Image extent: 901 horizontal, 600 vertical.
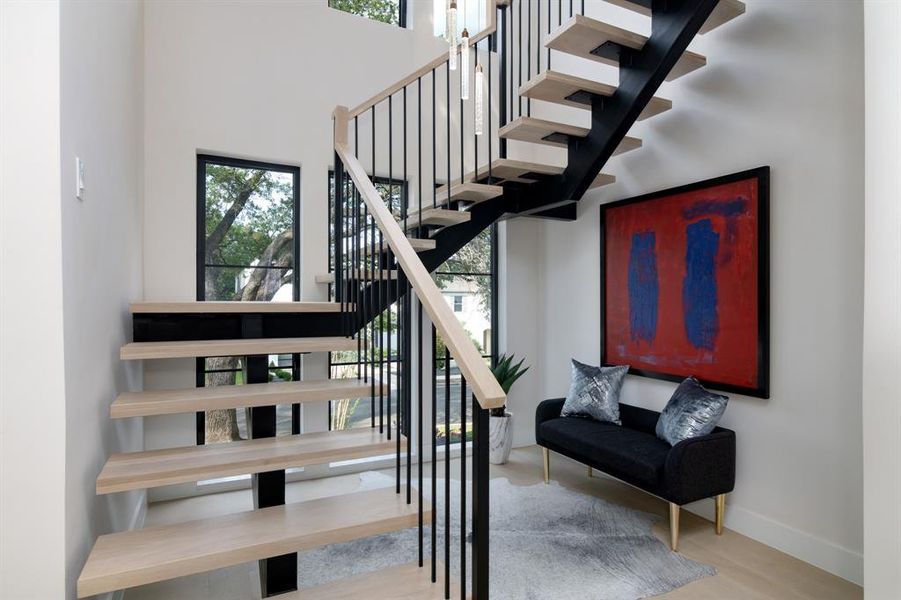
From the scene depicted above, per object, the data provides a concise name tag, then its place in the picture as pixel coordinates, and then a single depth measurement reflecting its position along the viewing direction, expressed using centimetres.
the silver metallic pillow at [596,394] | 351
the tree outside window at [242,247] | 351
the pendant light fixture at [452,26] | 179
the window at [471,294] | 446
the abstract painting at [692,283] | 284
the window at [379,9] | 407
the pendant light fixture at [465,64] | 181
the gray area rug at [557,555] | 233
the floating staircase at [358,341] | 148
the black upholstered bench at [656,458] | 262
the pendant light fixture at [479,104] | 184
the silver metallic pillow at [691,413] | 277
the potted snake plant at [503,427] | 405
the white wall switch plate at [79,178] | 159
